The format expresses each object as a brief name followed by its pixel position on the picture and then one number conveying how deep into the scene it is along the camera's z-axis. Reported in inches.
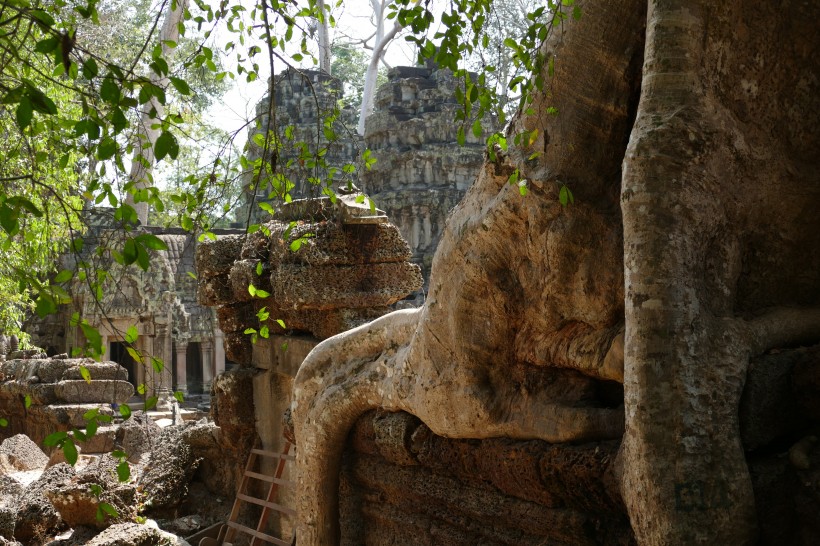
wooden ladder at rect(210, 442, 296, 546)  199.3
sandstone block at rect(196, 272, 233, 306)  234.8
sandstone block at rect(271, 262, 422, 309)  200.5
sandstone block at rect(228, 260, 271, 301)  215.9
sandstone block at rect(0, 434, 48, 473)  364.2
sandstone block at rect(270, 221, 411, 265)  200.7
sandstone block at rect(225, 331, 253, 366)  236.1
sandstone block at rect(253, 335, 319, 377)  209.6
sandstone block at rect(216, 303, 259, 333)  235.3
